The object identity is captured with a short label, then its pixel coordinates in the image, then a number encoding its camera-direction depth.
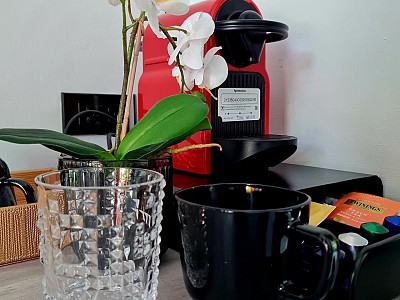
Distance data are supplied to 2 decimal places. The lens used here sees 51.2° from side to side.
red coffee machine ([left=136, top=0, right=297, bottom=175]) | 0.60
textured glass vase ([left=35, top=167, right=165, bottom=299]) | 0.34
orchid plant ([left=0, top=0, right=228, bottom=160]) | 0.42
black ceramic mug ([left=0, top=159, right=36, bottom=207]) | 0.52
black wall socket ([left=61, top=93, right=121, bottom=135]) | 0.90
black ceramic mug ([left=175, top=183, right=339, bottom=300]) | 0.32
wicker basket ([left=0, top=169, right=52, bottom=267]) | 0.47
